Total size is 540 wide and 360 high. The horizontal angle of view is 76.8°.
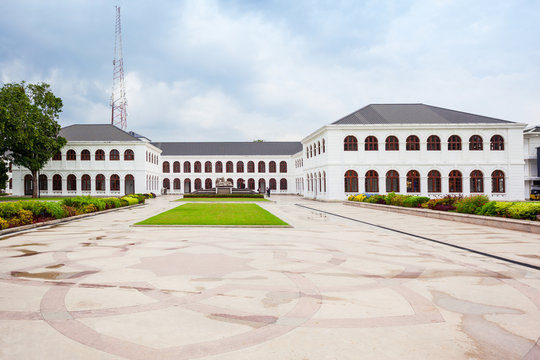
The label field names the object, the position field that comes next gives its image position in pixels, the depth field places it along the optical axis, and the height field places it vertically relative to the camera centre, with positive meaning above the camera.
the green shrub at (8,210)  13.68 -0.85
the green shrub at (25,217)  14.02 -1.17
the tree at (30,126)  39.94 +7.69
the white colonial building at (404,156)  37.84 +3.31
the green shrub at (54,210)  16.34 -1.06
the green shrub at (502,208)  14.13 -1.12
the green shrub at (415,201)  21.28 -1.15
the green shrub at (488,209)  14.79 -1.23
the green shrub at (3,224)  12.54 -1.31
